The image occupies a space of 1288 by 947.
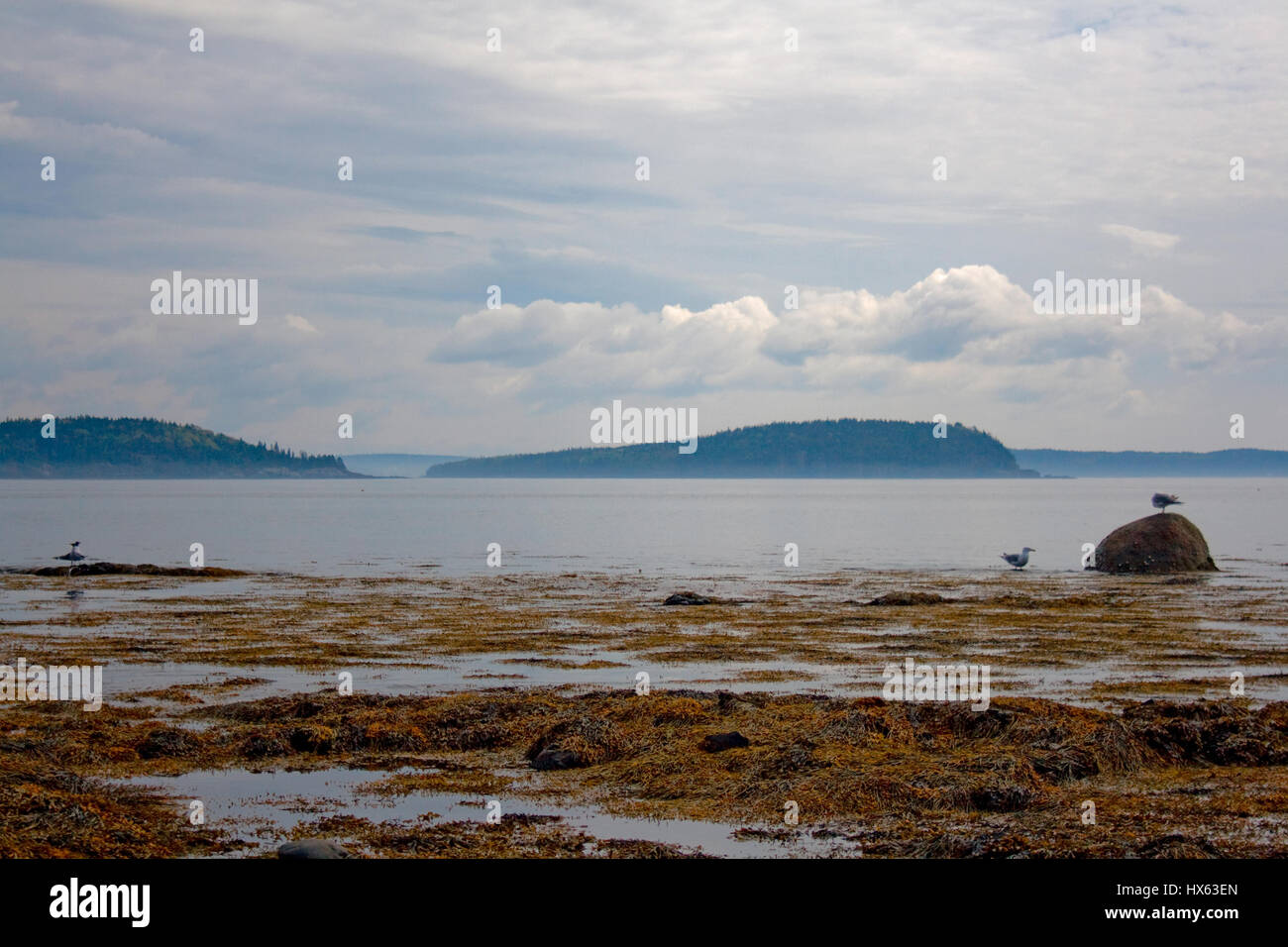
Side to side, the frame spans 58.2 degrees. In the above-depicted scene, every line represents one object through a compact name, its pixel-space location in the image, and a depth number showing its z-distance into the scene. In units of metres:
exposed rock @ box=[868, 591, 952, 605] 35.72
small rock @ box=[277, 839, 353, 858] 9.09
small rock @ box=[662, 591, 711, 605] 36.16
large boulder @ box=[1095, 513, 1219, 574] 49.00
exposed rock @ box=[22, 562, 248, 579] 47.53
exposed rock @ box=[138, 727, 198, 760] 14.45
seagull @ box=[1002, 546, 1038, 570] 52.69
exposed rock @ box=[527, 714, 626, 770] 14.20
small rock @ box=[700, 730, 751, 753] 14.84
